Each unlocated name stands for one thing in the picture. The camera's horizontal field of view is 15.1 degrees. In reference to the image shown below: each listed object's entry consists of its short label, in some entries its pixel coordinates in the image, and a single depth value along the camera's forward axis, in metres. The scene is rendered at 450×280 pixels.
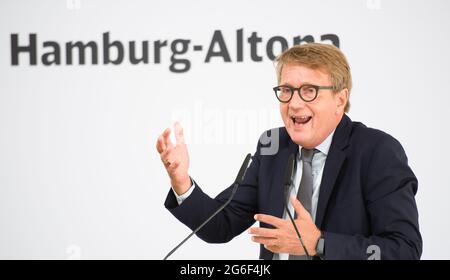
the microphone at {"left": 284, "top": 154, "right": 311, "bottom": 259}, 3.57
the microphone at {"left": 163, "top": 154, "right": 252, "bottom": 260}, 3.59
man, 3.66
